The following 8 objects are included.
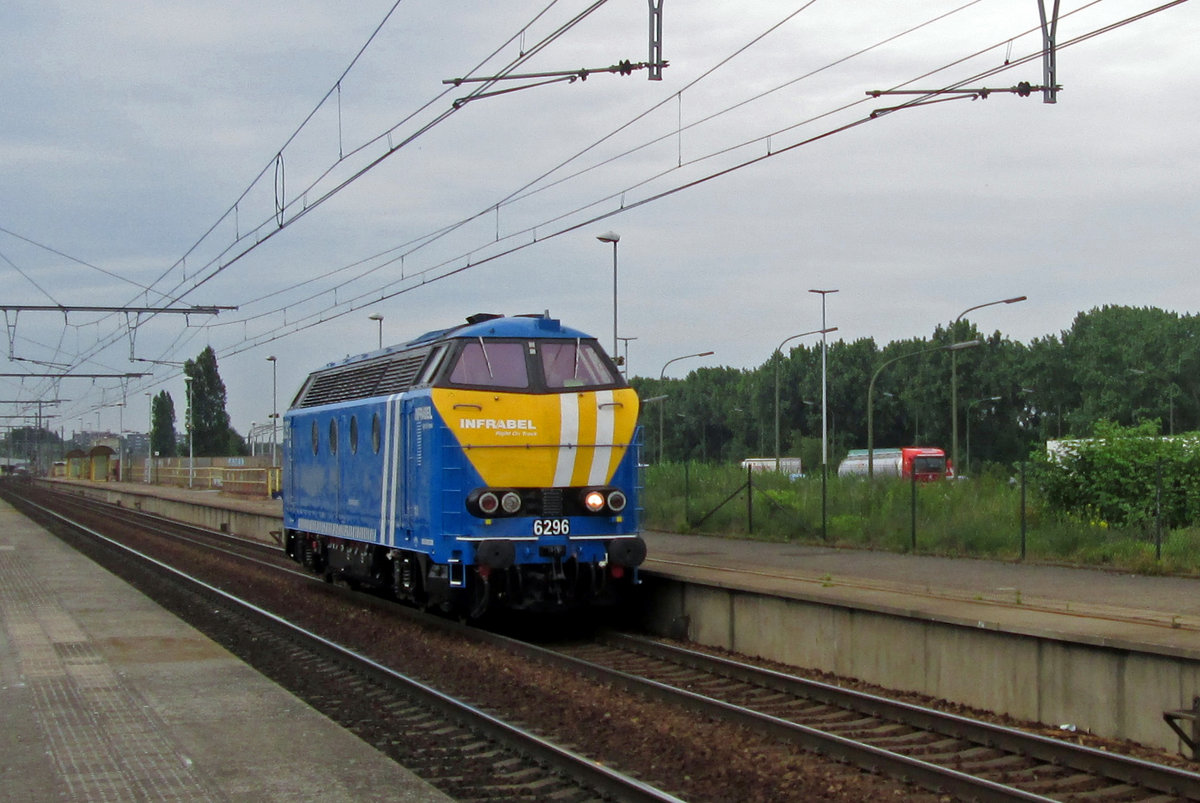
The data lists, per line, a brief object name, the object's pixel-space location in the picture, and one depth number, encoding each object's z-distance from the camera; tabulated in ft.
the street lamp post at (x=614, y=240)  105.50
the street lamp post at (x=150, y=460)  293.02
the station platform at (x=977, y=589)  35.14
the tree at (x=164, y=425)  385.70
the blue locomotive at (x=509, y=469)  45.57
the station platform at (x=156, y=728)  25.82
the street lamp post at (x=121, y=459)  332.45
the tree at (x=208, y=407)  339.77
